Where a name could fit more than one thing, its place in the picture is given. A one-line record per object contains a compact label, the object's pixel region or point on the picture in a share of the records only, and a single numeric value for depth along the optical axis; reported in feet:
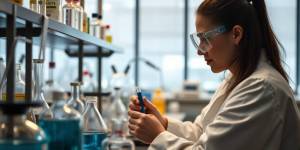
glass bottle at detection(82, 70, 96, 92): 9.67
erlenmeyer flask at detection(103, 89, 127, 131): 8.83
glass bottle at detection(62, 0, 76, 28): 5.27
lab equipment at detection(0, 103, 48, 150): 2.82
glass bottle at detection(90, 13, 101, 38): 7.10
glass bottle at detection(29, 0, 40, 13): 4.39
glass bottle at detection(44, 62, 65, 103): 7.66
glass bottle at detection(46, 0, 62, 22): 4.81
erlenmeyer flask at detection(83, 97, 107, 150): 4.54
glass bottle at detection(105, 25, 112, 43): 8.12
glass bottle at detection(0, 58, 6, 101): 5.56
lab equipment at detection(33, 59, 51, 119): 4.34
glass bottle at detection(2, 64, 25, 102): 4.58
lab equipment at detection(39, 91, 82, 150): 3.43
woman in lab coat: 4.47
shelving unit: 3.38
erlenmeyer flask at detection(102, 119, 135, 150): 3.61
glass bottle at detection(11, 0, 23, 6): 3.57
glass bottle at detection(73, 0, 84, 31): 5.67
